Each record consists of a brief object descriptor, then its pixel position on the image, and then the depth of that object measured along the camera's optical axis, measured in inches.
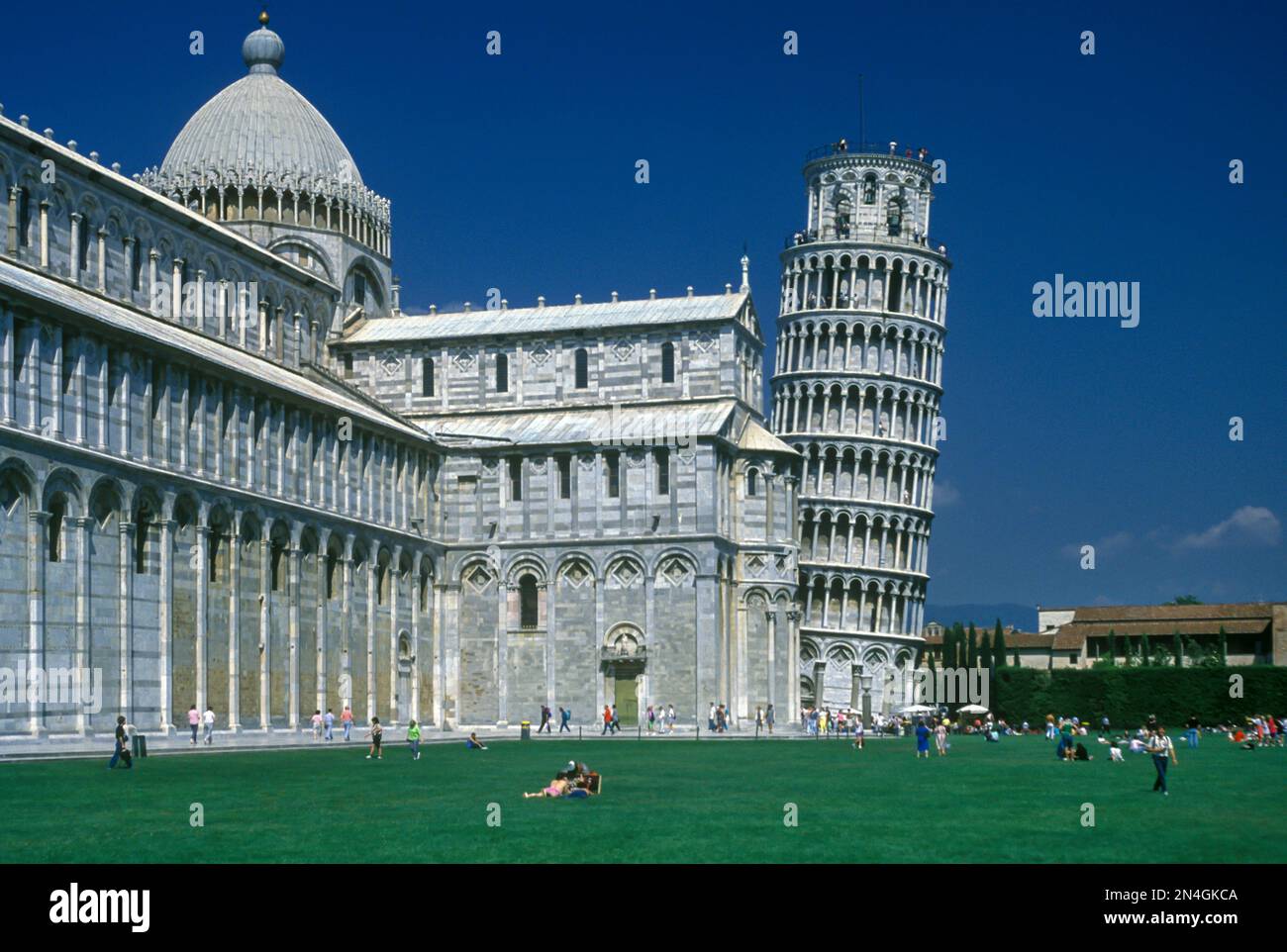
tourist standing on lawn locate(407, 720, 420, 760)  1875.0
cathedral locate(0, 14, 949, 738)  2052.2
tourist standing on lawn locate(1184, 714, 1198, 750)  2393.0
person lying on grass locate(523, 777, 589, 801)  1207.6
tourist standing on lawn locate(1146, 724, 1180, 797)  1286.9
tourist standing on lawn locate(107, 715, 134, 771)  1492.4
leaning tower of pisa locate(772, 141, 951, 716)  4121.6
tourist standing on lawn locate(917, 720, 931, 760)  1963.3
